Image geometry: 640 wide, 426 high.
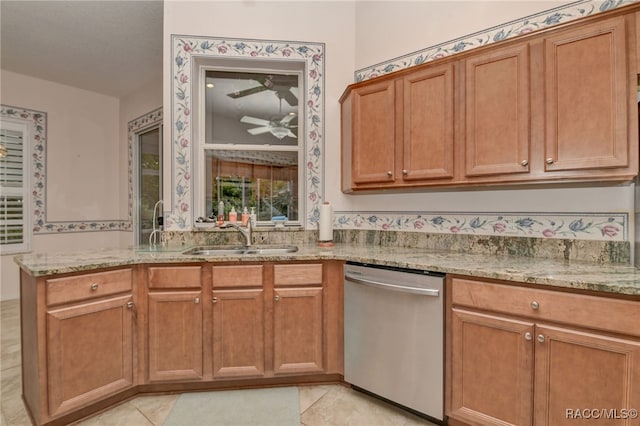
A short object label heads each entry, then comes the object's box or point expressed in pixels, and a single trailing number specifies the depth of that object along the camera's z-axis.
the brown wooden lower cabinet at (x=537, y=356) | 1.20
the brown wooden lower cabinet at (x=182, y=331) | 1.61
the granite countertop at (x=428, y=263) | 1.28
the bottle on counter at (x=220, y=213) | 2.42
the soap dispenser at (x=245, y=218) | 2.44
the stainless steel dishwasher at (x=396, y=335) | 1.59
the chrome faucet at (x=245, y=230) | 2.37
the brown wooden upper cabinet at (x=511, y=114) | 1.45
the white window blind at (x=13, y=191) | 3.65
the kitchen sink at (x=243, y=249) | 2.23
